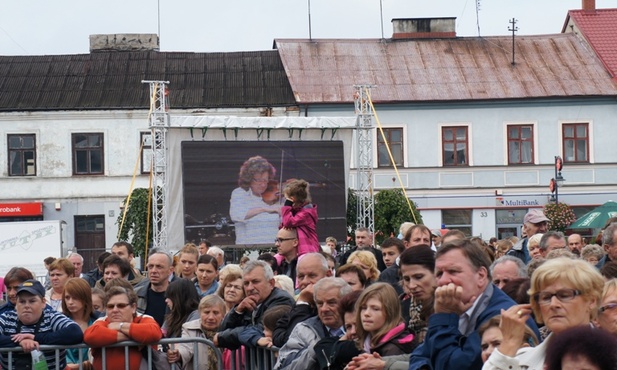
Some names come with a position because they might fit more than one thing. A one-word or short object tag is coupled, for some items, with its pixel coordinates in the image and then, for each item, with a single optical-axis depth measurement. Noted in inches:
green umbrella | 1273.4
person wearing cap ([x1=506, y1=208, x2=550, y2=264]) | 543.8
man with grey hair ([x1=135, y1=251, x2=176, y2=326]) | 469.1
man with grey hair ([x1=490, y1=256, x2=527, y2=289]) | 333.4
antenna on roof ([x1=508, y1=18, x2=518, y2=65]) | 1737.2
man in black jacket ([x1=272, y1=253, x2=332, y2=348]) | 345.4
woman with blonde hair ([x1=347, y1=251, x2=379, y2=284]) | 424.2
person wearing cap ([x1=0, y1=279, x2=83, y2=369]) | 370.6
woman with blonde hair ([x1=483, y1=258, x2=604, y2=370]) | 211.8
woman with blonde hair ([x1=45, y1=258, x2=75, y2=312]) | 500.1
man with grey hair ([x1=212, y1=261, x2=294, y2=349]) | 385.1
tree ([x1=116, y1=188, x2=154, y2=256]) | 1299.2
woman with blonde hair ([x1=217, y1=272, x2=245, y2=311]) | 414.0
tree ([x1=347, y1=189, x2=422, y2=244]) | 1378.0
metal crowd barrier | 369.4
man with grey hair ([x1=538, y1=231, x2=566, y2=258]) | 468.8
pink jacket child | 490.9
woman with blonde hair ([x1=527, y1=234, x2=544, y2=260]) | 492.7
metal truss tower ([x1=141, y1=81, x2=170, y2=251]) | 1058.7
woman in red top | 369.4
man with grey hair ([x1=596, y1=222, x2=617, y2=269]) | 397.1
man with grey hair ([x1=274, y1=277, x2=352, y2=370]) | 314.7
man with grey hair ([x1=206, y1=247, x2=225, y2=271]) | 621.1
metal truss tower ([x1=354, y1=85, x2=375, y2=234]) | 1113.4
